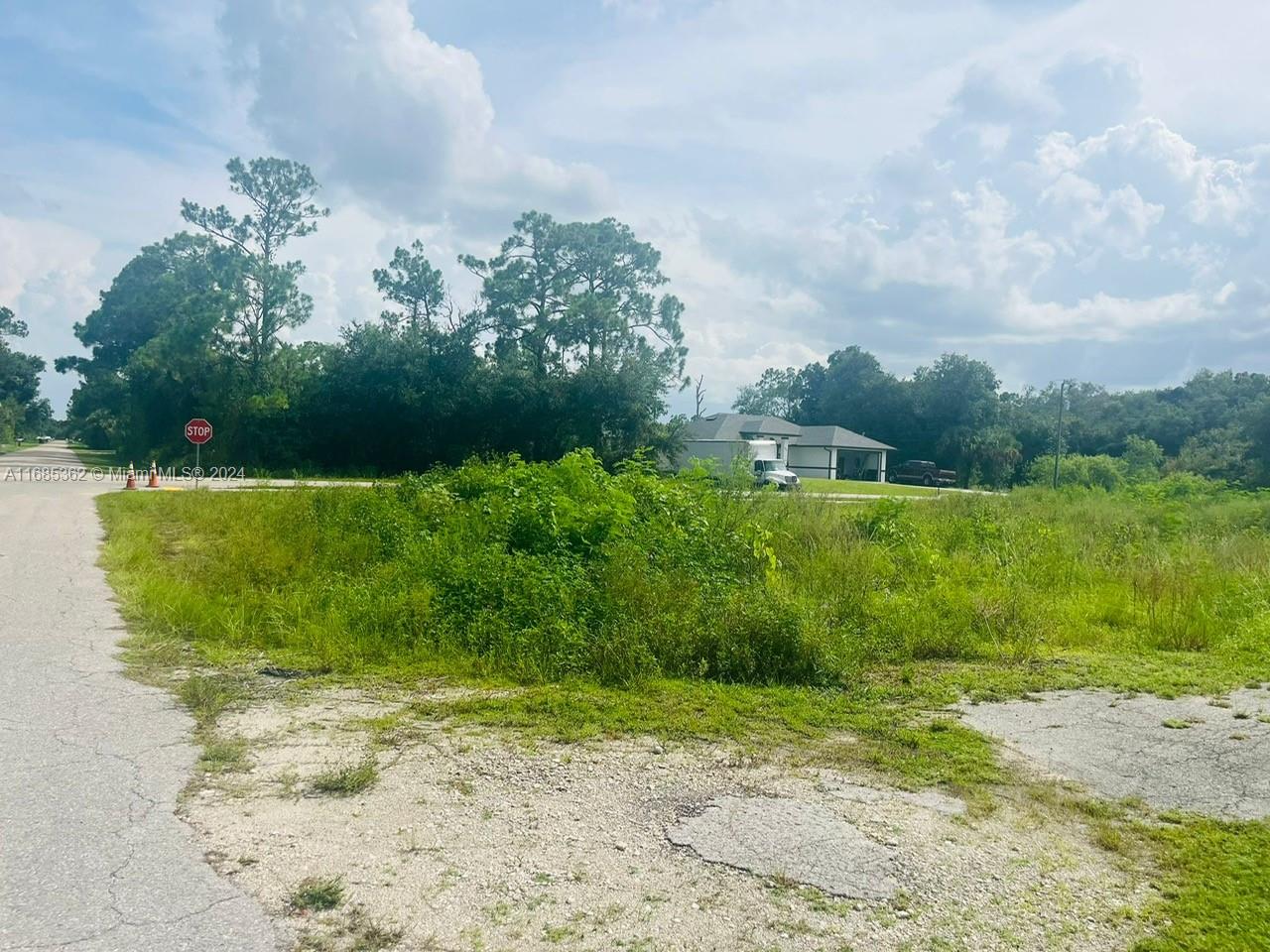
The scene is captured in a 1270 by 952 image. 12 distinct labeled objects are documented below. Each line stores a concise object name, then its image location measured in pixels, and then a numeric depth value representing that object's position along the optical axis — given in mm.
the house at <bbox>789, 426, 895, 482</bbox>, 69000
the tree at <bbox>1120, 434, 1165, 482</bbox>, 52409
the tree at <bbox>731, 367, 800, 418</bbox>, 102350
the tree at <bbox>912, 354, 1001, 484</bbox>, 73938
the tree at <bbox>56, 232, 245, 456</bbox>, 43844
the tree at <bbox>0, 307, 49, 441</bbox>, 71625
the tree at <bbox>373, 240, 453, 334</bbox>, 49469
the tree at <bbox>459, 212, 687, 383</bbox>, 47312
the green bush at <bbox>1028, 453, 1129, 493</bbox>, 47341
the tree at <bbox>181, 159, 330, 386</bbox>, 45781
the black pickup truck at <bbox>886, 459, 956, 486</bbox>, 62750
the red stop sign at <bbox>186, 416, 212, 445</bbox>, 27016
